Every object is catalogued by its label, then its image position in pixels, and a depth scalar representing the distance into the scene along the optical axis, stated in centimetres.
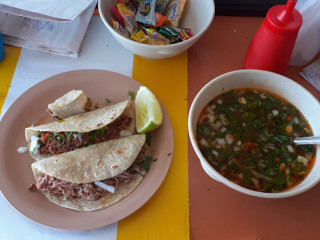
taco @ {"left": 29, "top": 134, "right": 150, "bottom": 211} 31
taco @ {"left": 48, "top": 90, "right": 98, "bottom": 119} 35
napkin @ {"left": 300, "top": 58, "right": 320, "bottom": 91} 38
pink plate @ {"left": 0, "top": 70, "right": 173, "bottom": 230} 29
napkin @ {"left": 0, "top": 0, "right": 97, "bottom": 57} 39
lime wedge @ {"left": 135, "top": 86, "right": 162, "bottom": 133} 33
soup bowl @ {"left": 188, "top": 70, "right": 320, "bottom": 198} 28
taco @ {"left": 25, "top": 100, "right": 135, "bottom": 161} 34
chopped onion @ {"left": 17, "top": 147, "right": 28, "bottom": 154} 34
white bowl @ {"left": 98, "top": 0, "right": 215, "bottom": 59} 34
